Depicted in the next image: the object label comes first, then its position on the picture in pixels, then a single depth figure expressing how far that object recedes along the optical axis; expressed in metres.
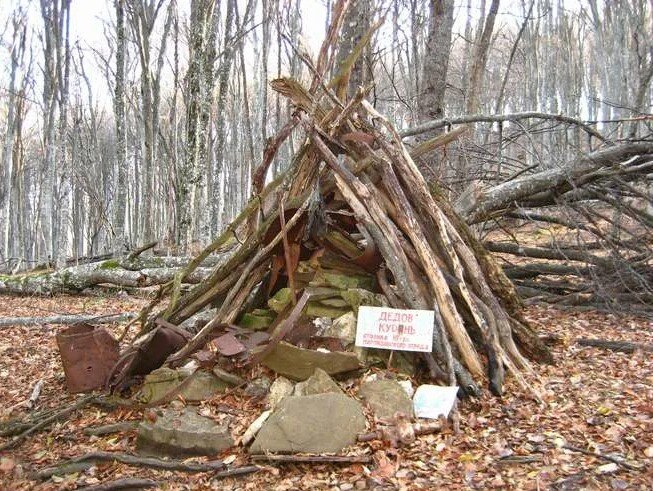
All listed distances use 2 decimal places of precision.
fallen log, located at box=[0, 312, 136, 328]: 6.24
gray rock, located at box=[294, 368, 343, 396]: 3.34
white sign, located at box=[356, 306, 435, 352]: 3.58
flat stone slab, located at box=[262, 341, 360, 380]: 3.52
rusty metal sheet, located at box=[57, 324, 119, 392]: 4.07
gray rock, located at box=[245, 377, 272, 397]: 3.54
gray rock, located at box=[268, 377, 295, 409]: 3.43
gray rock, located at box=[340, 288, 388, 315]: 3.88
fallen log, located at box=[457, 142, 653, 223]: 5.71
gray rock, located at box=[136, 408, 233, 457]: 3.11
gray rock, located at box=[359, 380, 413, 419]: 3.21
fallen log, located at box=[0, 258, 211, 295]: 8.63
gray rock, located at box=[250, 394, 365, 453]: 2.96
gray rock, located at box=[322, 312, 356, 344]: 3.75
